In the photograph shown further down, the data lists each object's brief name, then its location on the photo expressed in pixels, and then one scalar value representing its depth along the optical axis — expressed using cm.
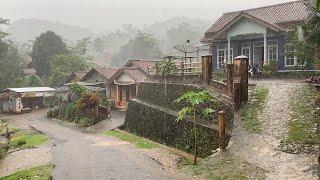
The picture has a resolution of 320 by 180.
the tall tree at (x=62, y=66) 6134
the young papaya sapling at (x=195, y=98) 1605
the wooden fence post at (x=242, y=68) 1864
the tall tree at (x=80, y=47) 8002
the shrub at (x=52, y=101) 5378
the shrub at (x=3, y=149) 2512
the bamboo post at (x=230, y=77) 1909
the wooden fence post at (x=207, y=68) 2267
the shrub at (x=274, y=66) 2891
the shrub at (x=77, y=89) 4222
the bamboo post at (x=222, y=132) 1592
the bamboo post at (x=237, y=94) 1865
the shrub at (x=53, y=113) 4472
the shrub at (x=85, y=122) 3586
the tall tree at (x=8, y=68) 5922
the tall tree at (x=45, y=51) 6862
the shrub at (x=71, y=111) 4062
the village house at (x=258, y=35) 3014
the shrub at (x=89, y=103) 3703
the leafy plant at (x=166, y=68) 2828
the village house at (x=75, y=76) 5372
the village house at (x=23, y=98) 5094
